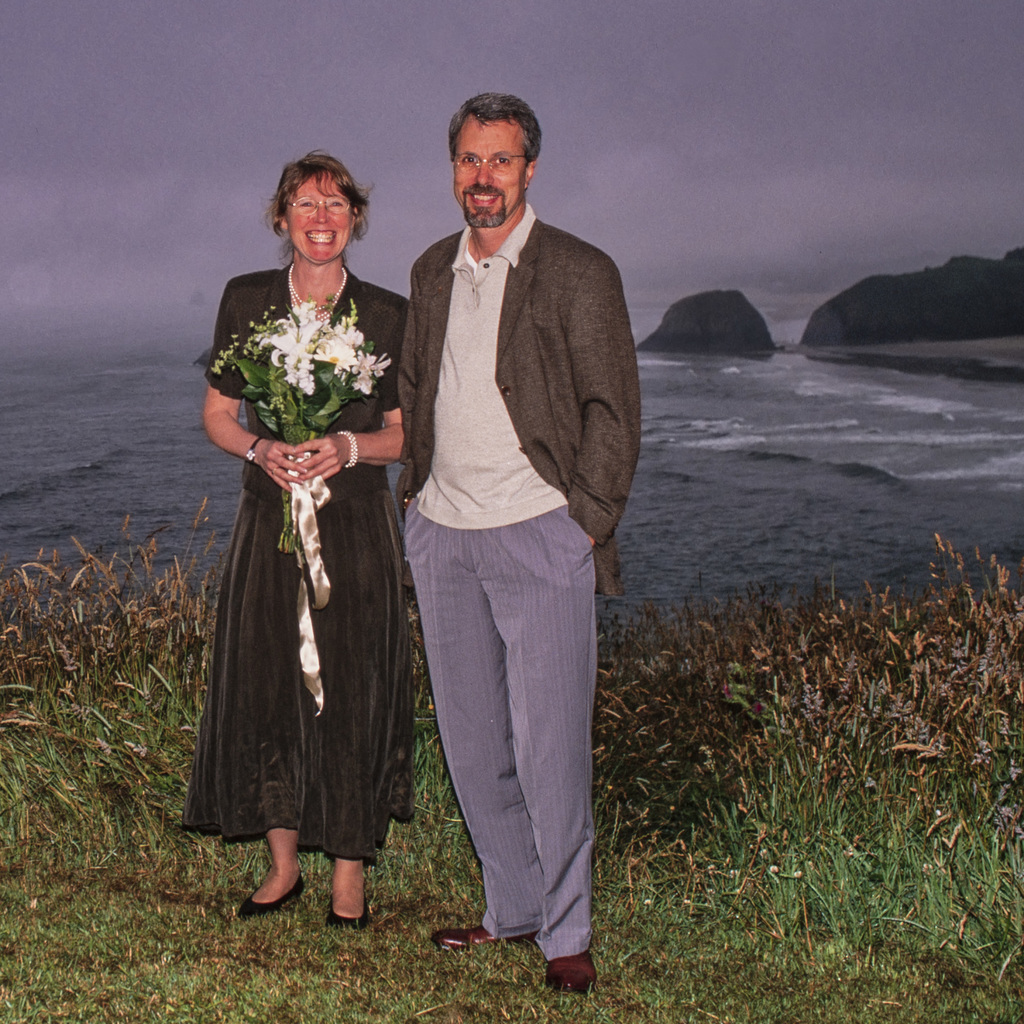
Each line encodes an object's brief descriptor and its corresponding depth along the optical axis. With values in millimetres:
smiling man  3629
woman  4152
